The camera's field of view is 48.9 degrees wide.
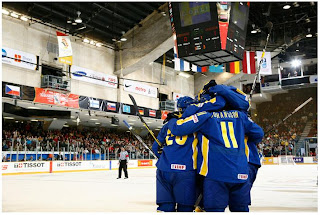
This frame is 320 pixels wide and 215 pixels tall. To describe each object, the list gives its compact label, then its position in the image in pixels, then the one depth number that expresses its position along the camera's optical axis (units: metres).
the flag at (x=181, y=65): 17.19
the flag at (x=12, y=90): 17.88
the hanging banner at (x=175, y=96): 31.59
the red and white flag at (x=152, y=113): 27.38
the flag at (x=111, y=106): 23.85
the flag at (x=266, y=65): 19.59
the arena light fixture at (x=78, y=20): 19.52
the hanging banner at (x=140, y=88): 26.50
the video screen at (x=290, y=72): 29.30
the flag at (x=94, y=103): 22.53
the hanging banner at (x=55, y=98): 19.59
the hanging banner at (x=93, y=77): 22.75
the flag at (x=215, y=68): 17.65
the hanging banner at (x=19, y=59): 18.88
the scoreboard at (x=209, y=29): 9.81
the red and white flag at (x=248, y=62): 19.06
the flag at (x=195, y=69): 16.48
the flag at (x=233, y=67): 18.87
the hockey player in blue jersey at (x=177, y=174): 2.99
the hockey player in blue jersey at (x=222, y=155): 2.82
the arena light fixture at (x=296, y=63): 28.91
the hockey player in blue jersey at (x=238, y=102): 3.04
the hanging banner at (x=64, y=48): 20.72
